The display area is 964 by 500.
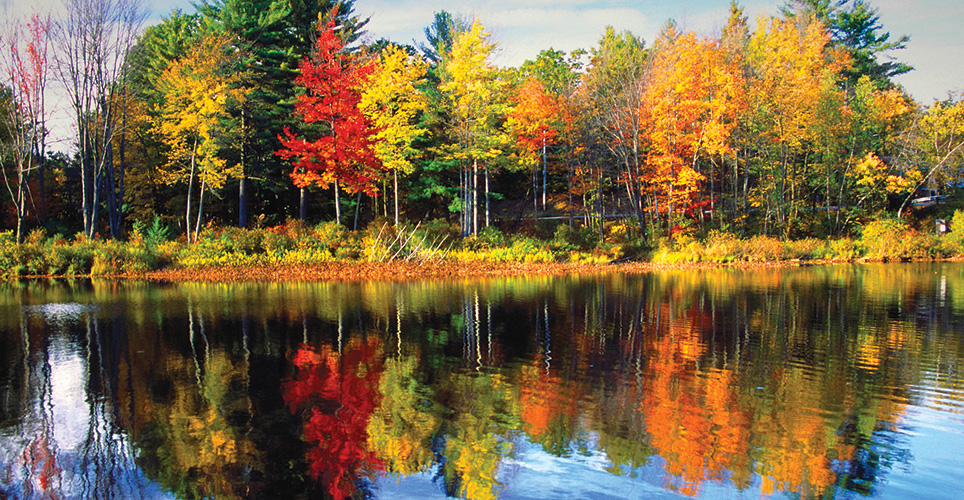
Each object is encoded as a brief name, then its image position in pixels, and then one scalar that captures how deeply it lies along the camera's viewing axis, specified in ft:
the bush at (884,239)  105.91
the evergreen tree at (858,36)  160.56
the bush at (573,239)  102.78
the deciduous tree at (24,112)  101.24
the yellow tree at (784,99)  108.78
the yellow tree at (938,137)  121.60
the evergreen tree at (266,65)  104.32
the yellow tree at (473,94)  96.99
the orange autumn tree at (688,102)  102.53
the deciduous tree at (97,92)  99.30
